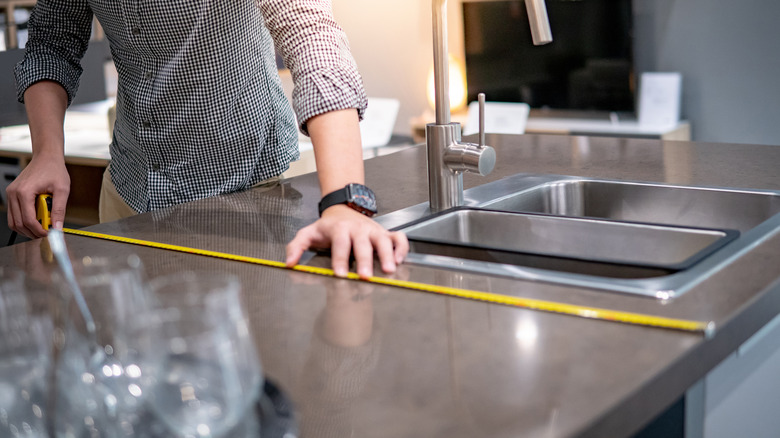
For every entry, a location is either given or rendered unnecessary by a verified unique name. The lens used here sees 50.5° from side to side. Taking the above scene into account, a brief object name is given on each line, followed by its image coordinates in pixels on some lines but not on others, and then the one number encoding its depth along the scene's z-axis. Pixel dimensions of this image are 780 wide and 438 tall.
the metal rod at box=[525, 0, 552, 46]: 1.14
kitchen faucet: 1.21
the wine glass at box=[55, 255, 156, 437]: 0.53
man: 1.20
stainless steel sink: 0.91
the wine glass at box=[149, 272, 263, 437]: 0.48
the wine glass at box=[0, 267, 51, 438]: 0.54
